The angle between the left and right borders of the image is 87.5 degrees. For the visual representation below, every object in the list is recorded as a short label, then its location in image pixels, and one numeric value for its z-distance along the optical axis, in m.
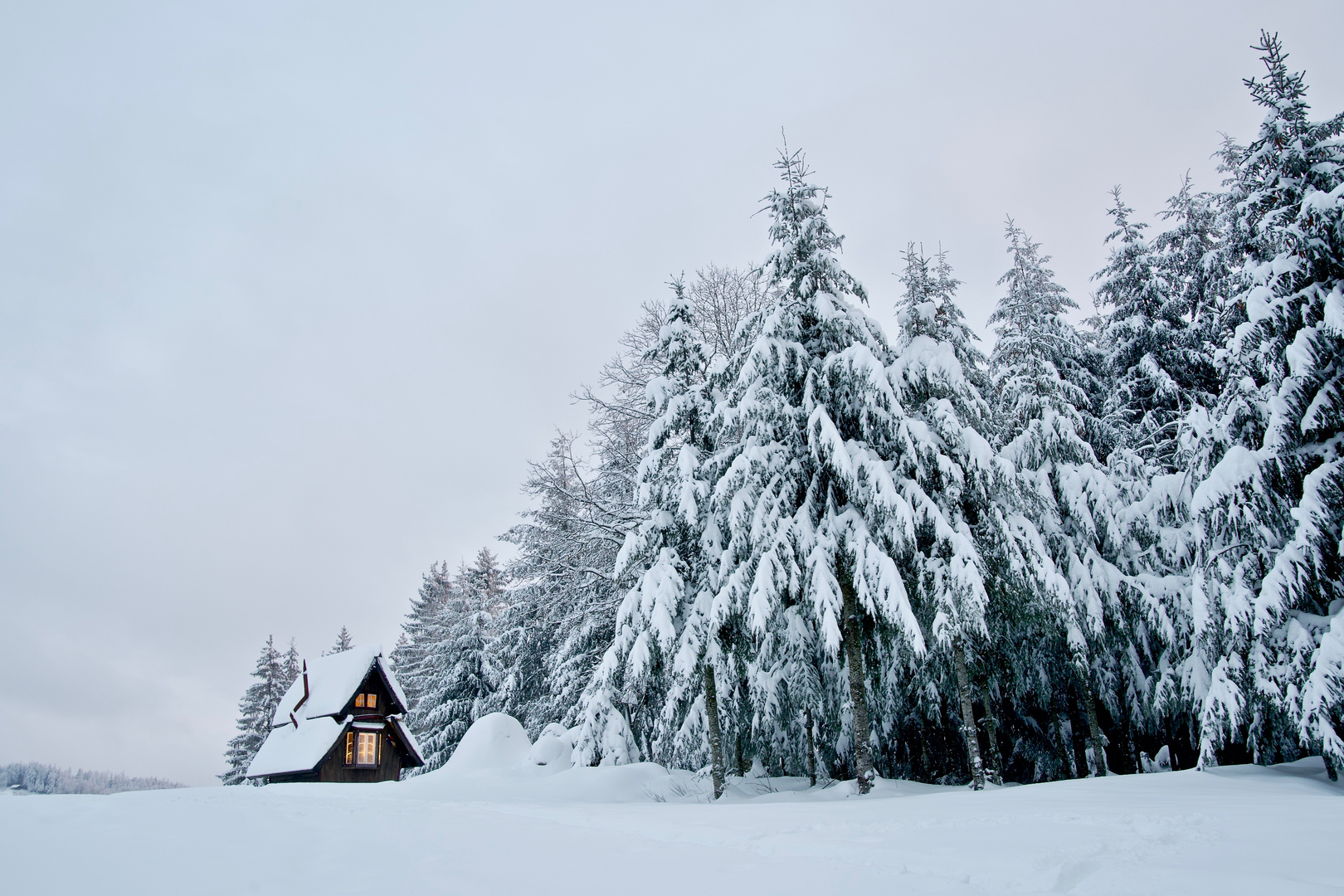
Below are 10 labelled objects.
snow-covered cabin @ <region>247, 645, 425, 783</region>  31.09
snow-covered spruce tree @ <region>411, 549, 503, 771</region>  31.86
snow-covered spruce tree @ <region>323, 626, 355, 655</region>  57.47
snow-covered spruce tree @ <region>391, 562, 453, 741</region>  43.94
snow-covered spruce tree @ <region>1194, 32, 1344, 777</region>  11.44
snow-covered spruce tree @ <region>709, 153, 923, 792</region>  13.43
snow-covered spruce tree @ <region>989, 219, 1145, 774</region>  16.38
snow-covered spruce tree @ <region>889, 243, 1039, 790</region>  13.38
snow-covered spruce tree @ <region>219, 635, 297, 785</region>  44.64
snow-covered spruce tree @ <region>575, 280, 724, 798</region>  15.49
